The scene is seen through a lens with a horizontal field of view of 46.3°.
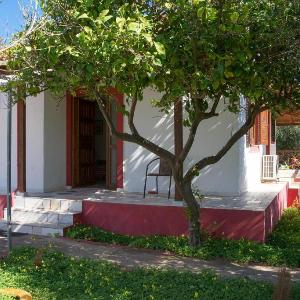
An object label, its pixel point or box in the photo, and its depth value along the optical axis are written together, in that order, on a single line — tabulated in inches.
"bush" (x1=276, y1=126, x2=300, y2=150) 780.4
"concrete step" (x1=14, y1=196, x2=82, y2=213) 257.3
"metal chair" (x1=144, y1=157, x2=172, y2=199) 262.3
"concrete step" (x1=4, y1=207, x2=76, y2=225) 246.5
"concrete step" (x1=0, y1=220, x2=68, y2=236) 238.4
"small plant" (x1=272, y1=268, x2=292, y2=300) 124.1
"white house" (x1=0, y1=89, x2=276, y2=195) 271.1
